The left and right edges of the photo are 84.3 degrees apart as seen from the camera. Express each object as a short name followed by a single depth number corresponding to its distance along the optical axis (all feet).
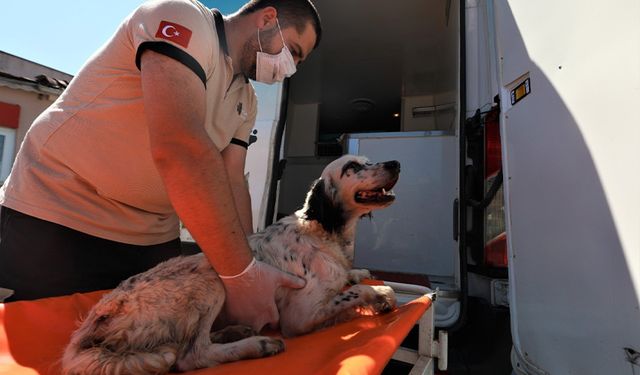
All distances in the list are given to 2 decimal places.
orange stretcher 3.31
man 4.04
